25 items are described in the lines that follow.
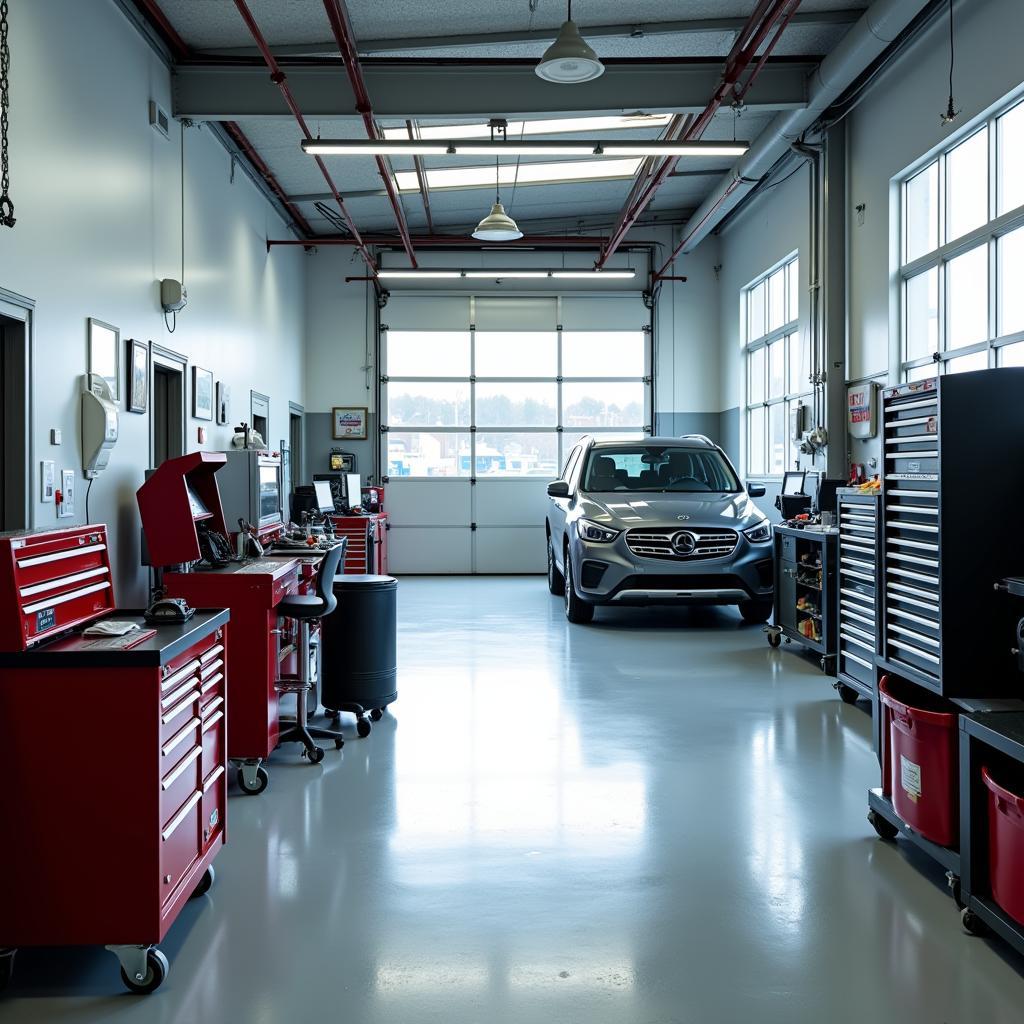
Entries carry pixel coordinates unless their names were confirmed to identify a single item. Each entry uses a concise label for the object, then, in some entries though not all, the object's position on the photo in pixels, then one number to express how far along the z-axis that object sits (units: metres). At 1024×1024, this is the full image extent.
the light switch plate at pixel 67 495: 5.02
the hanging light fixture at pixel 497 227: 8.57
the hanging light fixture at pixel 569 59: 5.21
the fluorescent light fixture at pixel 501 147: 6.81
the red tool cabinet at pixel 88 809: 2.32
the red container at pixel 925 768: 2.86
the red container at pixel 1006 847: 2.36
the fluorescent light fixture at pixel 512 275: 10.92
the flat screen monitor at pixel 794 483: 7.44
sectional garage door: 12.72
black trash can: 4.73
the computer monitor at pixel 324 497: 8.94
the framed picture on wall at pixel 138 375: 6.03
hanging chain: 3.65
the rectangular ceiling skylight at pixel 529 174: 9.94
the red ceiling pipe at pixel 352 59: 5.54
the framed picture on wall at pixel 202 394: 7.46
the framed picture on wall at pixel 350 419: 12.59
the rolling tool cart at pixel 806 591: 5.88
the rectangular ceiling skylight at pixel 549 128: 8.71
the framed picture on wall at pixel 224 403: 8.22
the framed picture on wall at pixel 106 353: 5.41
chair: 4.22
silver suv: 7.42
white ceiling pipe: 6.29
